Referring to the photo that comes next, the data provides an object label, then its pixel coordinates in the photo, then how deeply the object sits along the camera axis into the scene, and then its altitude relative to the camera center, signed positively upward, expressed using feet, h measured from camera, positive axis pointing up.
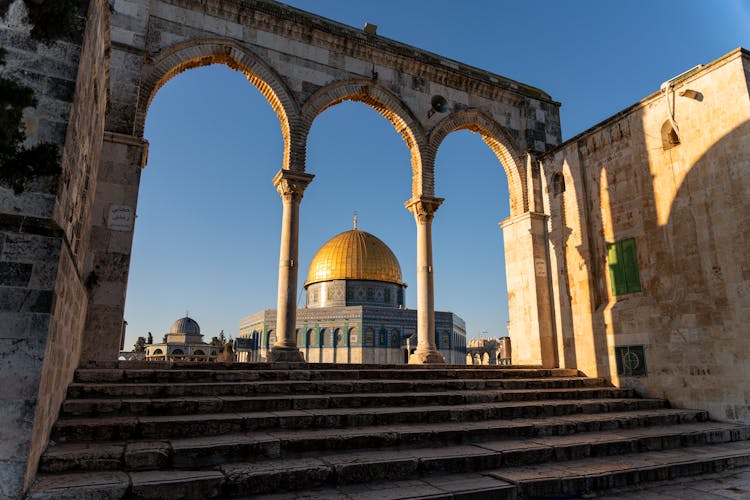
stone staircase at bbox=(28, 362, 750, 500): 11.93 -2.30
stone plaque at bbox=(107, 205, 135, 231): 26.00 +7.59
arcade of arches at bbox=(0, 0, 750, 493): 11.17 +8.19
